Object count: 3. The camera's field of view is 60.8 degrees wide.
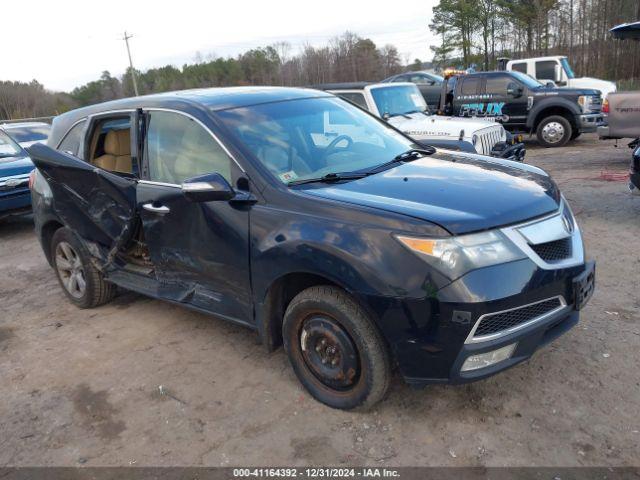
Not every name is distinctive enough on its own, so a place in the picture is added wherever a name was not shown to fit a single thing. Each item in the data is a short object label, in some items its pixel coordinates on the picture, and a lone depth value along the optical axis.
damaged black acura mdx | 2.68
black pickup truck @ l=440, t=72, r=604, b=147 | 12.71
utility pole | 51.42
